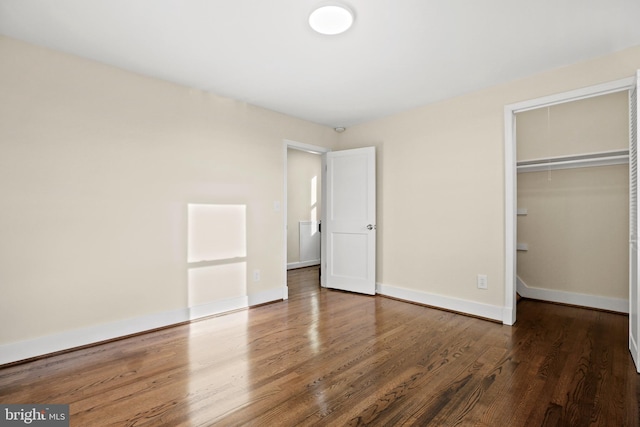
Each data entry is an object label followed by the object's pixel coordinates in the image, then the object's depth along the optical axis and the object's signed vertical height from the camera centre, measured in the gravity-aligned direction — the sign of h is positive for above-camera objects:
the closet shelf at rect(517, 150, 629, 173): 3.32 +0.57
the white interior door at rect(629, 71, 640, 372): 2.17 -0.12
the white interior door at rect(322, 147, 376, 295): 4.20 -0.12
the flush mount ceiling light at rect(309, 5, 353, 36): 1.97 +1.28
